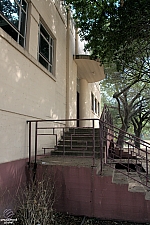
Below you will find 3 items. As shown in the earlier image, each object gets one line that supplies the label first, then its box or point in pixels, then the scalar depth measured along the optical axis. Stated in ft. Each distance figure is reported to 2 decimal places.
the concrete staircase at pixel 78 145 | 19.61
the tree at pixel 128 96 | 48.35
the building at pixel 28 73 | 12.89
